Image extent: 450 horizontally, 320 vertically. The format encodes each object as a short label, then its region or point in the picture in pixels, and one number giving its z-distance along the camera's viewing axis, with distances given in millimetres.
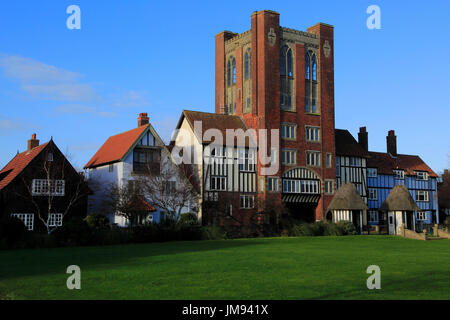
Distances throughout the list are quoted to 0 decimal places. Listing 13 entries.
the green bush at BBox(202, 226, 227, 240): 37922
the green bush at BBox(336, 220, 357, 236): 46000
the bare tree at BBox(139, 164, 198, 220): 43156
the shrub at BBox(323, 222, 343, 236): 44875
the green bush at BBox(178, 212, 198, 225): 41681
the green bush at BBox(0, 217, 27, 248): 29234
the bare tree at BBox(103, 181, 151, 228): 40669
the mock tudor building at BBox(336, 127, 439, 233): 59125
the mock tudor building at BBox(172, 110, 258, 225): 48281
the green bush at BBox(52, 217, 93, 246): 31109
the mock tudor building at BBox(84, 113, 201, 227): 44312
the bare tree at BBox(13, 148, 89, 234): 39125
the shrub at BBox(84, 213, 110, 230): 35031
